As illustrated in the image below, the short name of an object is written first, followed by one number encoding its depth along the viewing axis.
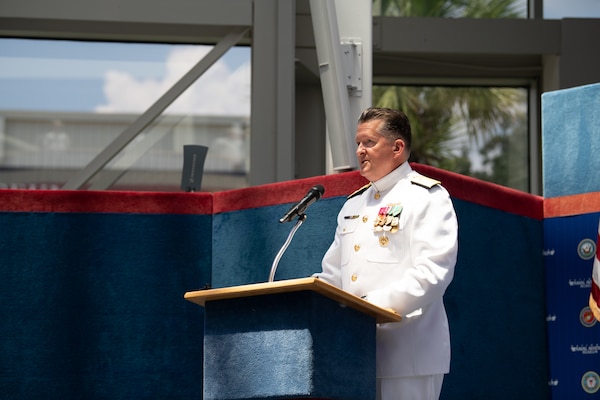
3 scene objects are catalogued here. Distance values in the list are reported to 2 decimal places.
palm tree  22.59
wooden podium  6.81
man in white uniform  7.48
